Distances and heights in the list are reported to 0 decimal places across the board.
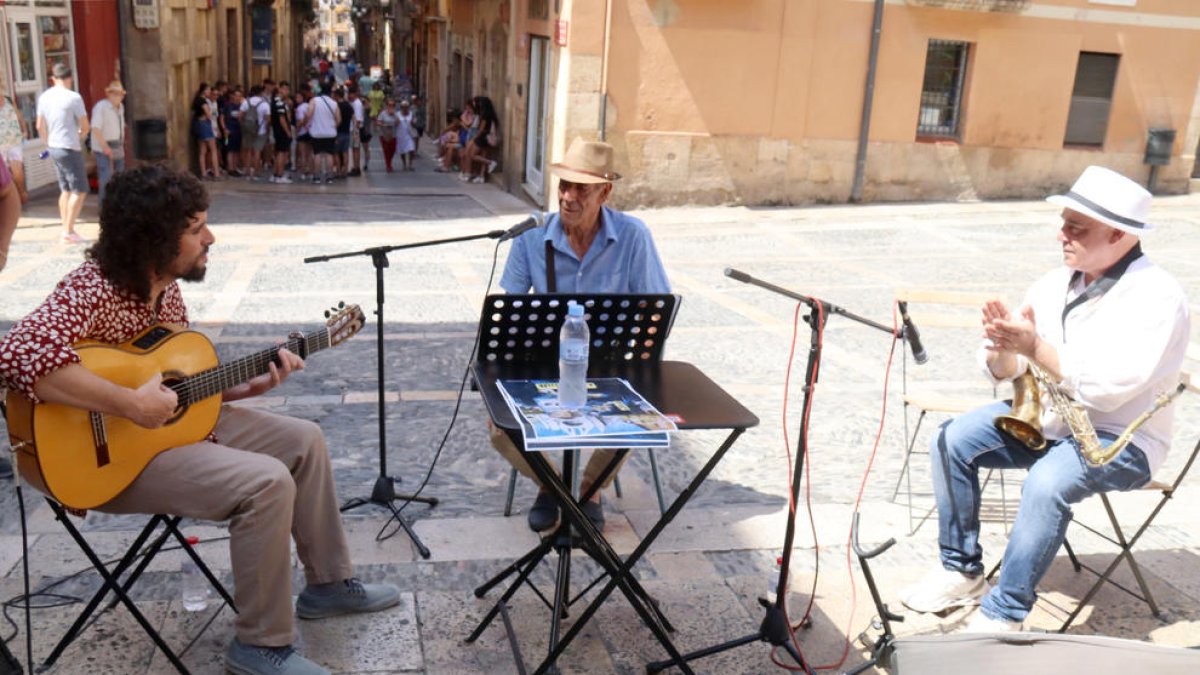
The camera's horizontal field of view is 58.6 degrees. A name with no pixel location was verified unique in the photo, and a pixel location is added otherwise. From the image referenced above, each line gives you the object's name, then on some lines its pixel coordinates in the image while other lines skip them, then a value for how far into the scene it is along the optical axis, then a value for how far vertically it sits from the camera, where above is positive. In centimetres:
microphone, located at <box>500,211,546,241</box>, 386 -58
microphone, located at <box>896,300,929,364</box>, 320 -75
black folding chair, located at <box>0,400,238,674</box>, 313 -159
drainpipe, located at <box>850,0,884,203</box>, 1411 -39
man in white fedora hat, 347 -86
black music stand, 324 -100
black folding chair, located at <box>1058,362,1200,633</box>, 376 -162
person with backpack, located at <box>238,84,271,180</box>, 1719 -132
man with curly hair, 309 -102
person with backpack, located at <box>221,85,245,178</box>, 1709 -134
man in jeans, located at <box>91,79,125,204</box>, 1170 -103
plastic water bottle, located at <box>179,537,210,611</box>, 367 -187
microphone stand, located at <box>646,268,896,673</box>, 323 -141
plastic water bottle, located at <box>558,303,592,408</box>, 325 -92
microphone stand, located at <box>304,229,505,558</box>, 418 -176
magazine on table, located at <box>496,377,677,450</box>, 296 -101
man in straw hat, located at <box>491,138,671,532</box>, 436 -79
